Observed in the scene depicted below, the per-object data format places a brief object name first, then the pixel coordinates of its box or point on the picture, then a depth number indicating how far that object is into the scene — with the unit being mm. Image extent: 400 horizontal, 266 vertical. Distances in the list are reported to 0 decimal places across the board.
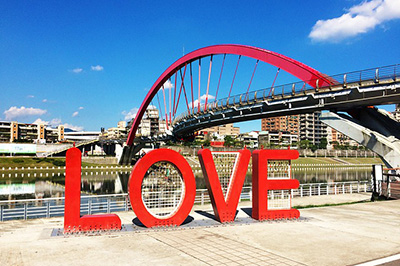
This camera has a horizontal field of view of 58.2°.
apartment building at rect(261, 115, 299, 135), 163000
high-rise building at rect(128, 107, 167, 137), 130500
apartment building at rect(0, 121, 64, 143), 134500
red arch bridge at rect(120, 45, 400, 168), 25484
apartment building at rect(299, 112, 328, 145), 157750
